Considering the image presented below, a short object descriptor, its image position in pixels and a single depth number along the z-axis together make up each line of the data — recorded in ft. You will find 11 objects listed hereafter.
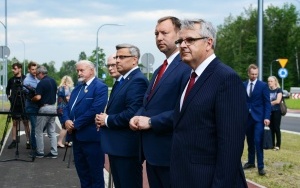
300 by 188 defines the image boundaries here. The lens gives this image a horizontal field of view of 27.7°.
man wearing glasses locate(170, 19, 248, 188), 11.51
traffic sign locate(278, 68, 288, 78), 140.67
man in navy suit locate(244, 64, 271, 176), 33.22
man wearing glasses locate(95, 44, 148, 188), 19.03
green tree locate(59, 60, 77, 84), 451.73
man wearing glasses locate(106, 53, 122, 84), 22.80
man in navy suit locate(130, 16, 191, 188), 15.88
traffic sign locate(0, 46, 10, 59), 86.84
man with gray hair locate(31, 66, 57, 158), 40.83
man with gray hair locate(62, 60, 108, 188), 23.72
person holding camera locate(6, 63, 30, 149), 41.16
